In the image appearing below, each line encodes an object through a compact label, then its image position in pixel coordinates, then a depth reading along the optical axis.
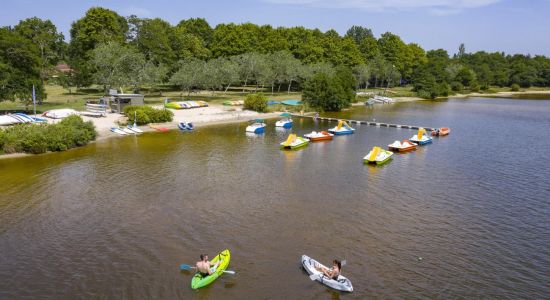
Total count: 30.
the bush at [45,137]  48.12
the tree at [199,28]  130.62
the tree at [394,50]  158.88
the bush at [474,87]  165.38
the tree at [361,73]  130.45
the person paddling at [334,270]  23.27
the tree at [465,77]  163.24
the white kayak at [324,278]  22.84
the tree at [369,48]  154.69
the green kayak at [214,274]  22.81
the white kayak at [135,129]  62.36
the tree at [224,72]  93.00
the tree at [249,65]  104.38
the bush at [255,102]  86.25
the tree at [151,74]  84.28
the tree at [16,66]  59.84
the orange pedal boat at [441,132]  70.25
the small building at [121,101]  71.12
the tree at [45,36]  91.50
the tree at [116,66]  82.19
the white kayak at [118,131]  61.53
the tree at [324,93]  94.19
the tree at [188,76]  88.44
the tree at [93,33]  95.81
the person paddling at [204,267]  23.23
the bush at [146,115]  66.19
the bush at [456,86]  159.38
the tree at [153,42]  102.69
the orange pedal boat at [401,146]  56.69
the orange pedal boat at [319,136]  62.88
